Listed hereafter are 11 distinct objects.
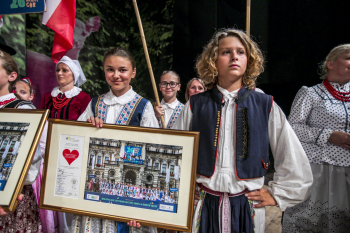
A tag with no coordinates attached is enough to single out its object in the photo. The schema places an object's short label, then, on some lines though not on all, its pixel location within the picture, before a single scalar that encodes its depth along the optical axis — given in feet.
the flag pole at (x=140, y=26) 5.77
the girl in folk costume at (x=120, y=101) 4.96
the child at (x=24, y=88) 9.25
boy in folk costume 3.81
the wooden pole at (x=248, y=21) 5.69
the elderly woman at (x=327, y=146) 6.03
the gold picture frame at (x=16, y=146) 4.07
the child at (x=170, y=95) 10.00
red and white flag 7.50
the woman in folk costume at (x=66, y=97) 8.54
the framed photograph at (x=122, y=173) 3.81
